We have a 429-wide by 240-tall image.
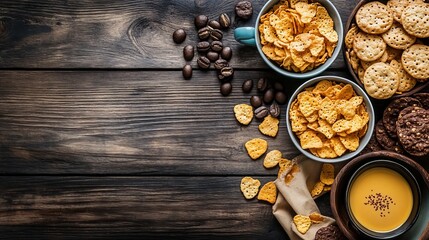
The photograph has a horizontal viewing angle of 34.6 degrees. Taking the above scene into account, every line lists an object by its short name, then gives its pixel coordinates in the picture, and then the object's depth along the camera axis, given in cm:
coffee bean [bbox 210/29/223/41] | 188
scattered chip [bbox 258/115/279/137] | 187
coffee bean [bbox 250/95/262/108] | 187
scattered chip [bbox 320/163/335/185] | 184
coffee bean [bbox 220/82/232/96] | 187
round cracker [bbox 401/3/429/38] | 174
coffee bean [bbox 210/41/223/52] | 187
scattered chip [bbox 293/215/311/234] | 183
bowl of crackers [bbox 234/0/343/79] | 177
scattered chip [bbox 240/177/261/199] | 187
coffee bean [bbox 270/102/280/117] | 186
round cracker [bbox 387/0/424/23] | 177
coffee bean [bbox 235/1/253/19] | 186
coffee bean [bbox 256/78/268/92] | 186
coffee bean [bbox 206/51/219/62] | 187
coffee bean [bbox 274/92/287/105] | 186
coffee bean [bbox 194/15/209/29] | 187
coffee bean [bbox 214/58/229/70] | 187
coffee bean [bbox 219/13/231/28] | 187
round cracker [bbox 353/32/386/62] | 176
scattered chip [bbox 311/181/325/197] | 186
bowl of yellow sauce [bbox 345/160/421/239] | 178
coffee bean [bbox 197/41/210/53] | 187
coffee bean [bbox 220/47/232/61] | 187
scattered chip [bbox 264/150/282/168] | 187
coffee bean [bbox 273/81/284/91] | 186
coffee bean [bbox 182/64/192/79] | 188
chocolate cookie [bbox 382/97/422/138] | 177
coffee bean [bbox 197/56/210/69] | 187
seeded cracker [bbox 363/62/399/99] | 176
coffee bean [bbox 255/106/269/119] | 187
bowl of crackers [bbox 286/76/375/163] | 177
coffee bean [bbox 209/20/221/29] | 187
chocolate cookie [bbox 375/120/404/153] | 180
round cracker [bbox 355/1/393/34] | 175
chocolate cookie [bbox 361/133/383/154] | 182
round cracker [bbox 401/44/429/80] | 175
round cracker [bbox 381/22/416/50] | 177
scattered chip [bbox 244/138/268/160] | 187
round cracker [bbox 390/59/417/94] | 178
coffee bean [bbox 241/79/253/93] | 187
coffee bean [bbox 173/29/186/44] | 187
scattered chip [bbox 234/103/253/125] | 187
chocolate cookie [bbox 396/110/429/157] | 175
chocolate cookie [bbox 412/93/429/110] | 178
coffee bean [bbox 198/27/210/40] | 187
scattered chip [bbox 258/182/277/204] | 187
